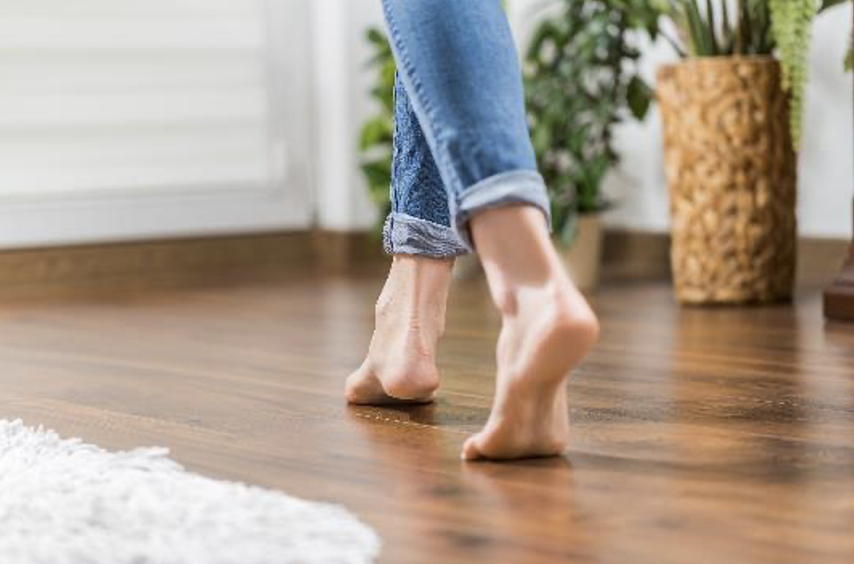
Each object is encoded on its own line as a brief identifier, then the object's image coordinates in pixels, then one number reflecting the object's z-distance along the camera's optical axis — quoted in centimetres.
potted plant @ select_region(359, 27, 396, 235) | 313
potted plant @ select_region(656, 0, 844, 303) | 253
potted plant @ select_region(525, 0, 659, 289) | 282
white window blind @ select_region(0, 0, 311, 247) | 298
